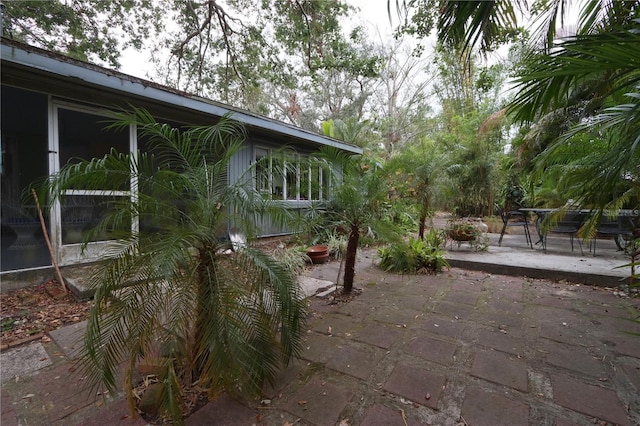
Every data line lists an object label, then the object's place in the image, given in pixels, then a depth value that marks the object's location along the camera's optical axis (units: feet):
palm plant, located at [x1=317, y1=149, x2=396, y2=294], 10.77
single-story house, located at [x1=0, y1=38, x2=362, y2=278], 10.95
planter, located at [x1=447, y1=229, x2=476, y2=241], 18.52
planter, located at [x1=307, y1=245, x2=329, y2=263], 17.03
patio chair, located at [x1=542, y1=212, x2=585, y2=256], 16.92
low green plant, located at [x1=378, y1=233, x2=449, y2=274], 14.85
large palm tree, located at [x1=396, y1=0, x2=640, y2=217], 4.09
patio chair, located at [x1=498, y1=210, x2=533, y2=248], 19.36
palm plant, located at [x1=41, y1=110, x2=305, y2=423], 4.59
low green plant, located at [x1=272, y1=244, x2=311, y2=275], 14.28
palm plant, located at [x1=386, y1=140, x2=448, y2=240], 18.26
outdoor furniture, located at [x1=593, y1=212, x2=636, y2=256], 15.20
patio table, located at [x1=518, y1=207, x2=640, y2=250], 13.91
